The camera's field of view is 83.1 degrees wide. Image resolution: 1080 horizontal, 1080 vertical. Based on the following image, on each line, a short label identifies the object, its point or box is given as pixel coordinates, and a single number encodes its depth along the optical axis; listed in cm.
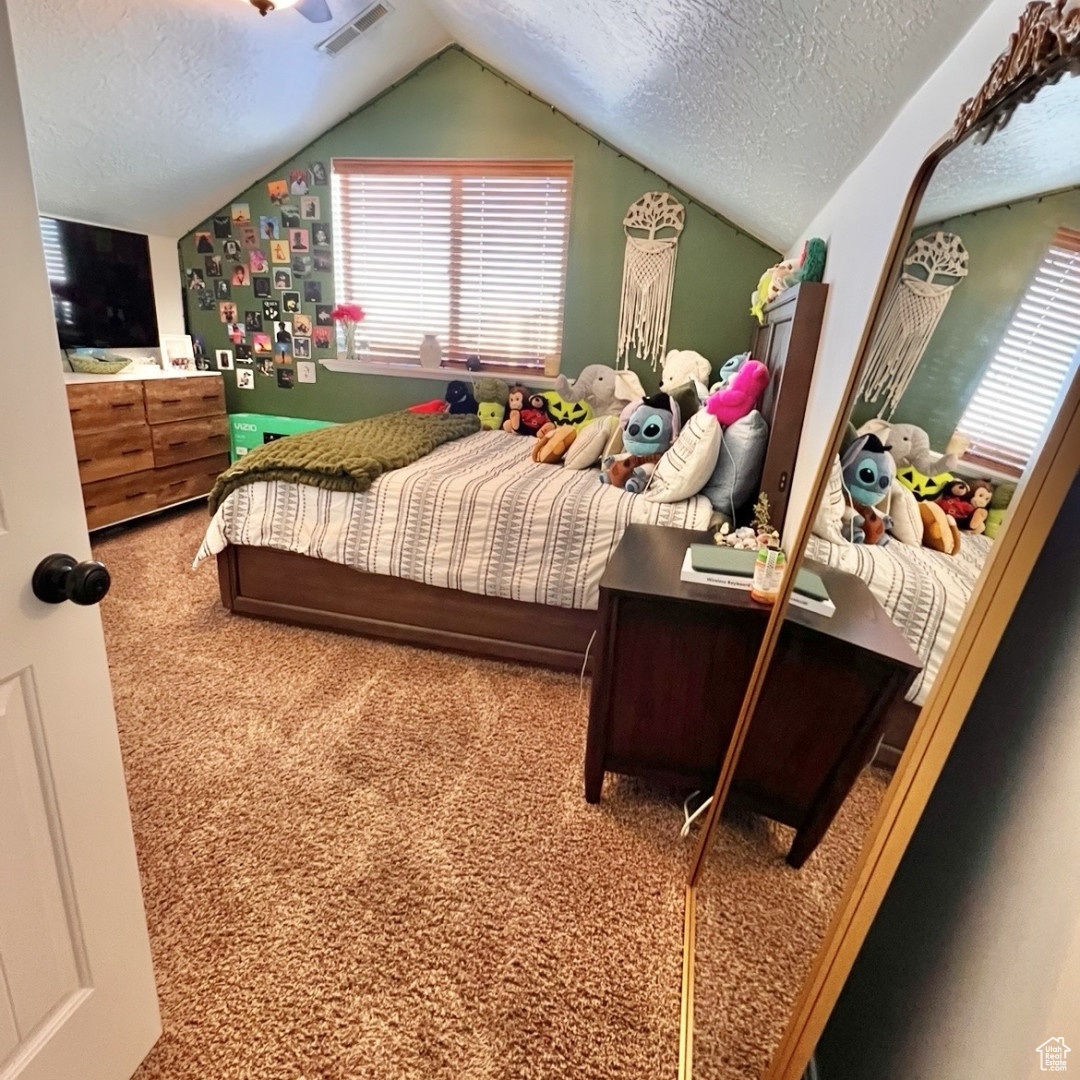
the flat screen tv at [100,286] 320
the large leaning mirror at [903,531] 56
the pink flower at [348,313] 400
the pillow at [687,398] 317
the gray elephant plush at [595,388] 376
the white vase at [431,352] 398
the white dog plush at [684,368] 335
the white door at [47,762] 70
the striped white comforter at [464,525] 218
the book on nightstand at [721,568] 152
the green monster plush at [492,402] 371
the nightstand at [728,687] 98
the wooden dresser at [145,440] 314
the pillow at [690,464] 214
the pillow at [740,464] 210
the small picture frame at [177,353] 386
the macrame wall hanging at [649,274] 352
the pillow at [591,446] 279
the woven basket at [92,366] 328
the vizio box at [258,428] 425
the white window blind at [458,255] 370
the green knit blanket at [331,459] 232
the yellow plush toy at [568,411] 366
